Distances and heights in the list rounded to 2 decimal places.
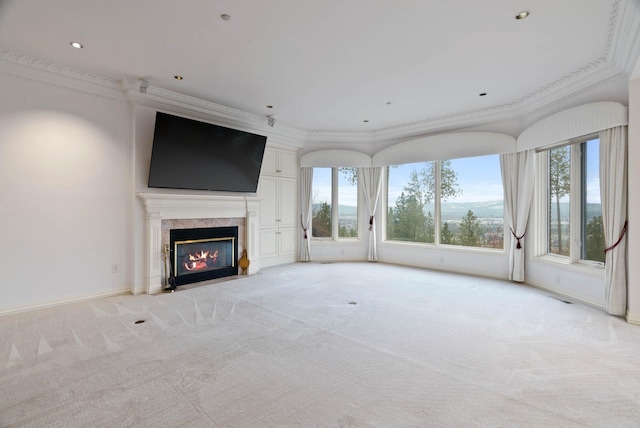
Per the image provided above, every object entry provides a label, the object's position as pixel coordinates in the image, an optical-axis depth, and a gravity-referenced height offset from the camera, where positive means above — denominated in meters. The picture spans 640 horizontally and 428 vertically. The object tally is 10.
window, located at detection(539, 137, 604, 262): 4.03 +0.24
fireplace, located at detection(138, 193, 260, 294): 4.38 -0.09
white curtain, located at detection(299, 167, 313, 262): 6.85 +0.03
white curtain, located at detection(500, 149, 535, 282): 4.84 +0.35
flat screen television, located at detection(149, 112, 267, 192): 4.36 +0.97
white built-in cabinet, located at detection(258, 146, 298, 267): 6.30 +0.20
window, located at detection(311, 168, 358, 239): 7.05 +0.31
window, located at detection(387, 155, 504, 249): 5.59 +0.30
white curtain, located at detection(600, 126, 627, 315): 3.41 +0.05
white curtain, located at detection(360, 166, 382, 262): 6.84 +0.54
